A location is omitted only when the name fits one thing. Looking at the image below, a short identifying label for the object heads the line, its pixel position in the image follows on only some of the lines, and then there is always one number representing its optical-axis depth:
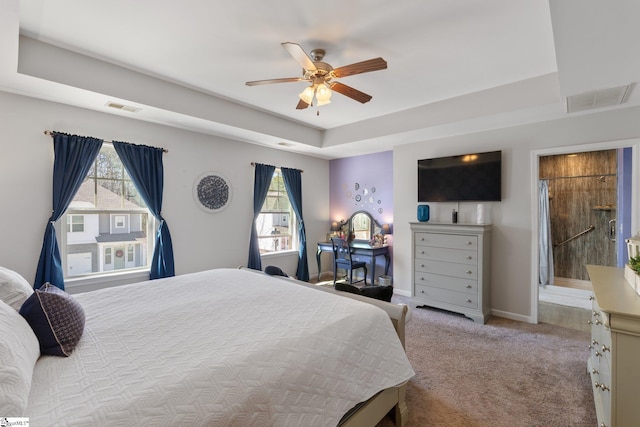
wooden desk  4.64
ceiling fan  2.10
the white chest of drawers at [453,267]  3.52
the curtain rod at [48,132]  2.87
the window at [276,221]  4.95
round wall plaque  3.99
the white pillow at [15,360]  0.85
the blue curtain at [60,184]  2.83
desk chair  4.79
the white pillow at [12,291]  1.43
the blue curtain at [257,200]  4.54
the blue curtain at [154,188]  3.41
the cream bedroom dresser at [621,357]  1.29
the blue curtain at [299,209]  5.16
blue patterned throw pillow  1.28
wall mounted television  3.67
